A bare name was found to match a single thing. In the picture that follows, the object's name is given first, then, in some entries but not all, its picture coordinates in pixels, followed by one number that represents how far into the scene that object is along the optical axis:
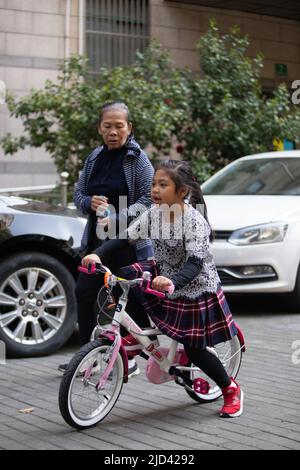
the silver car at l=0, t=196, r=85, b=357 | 6.91
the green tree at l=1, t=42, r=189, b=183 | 11.95
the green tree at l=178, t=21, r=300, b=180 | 12.92
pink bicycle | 4.87
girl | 5.12
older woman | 6.01
